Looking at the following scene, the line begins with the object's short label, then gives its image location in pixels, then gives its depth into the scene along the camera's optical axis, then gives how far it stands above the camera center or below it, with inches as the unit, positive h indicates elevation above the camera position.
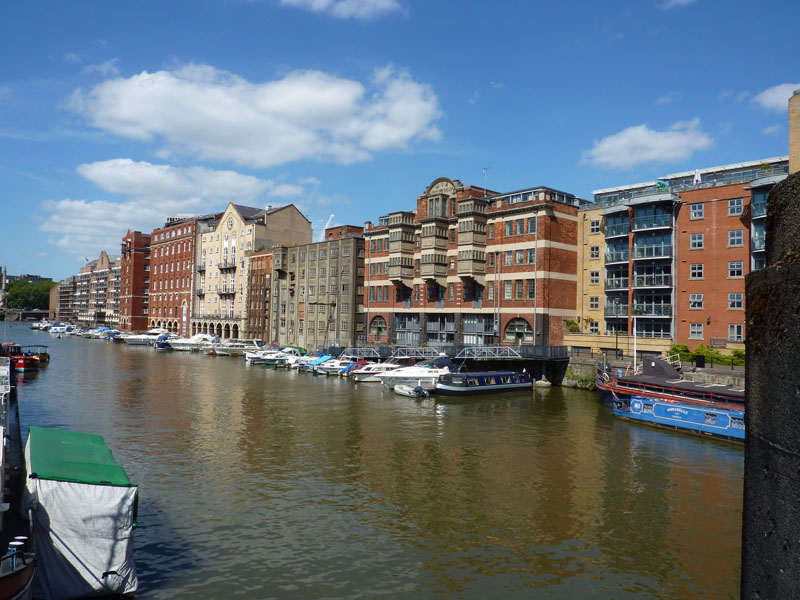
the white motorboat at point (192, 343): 4340.6 -167.0
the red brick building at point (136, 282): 6205.7 +393.4
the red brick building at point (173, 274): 5359.3 +429.4
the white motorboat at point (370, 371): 2458.2 -200.9
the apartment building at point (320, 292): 3597.4 +200.0
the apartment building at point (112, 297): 7396.7 +269.2
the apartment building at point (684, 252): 2081.7 +294.5
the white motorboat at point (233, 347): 3949.3 -176.5
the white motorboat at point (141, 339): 4940.9 -166.5
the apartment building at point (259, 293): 4301.2 +208.8
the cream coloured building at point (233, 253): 4571.9 +550.1
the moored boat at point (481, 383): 2075.5 -203.7
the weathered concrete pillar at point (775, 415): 173.9 -25.3
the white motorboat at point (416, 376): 2164.1 -188.9
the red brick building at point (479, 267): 2596.0 +281.9
